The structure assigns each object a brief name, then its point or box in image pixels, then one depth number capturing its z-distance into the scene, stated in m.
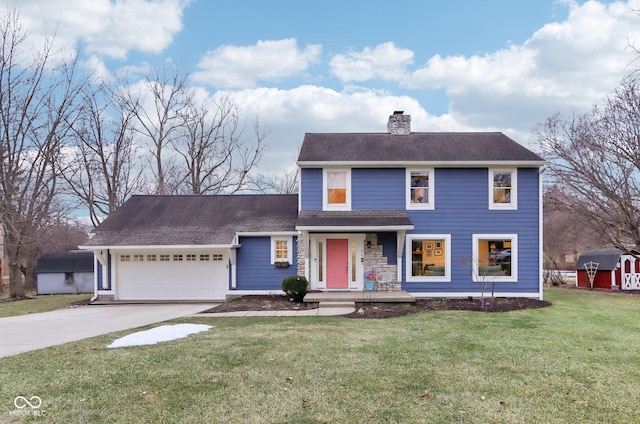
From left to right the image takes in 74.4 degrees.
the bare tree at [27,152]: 19.25
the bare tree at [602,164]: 20.41
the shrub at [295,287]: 13.71
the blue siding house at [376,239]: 14.73
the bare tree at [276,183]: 30.77
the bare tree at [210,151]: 29.30
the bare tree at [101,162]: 24.77
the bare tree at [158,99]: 27.30
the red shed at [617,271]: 23.72
